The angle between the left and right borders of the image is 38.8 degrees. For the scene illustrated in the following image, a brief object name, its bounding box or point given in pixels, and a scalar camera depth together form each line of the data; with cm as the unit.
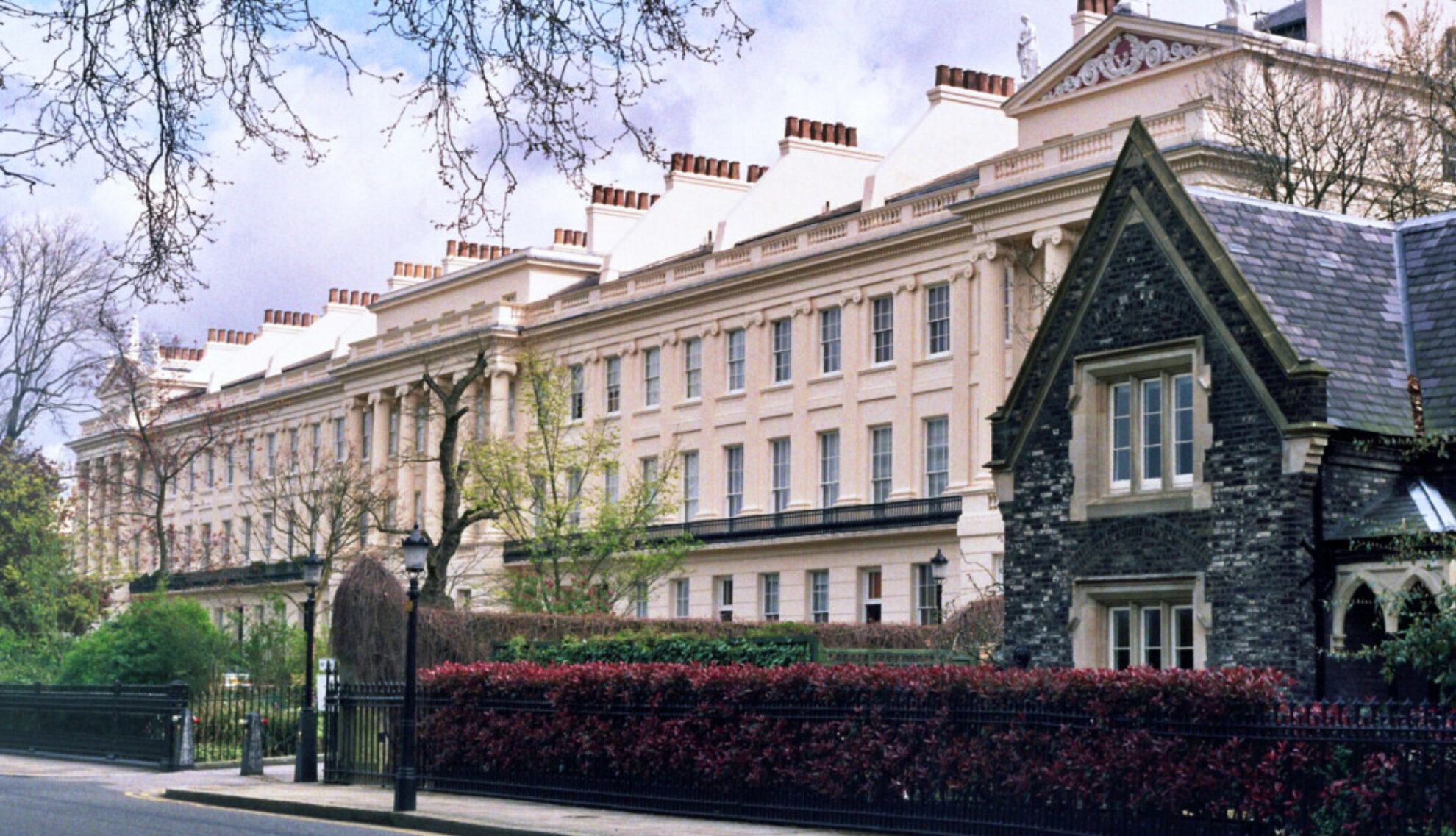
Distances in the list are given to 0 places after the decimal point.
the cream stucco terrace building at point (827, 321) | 5341
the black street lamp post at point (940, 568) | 4331
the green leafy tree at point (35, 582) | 5484
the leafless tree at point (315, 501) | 7338
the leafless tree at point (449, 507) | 4359
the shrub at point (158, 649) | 4231
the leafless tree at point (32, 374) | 5653
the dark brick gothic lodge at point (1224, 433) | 2356
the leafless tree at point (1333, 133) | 4319
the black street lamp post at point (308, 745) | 3219
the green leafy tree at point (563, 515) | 5206
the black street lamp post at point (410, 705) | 2567
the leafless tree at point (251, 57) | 991
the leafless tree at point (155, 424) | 7150
